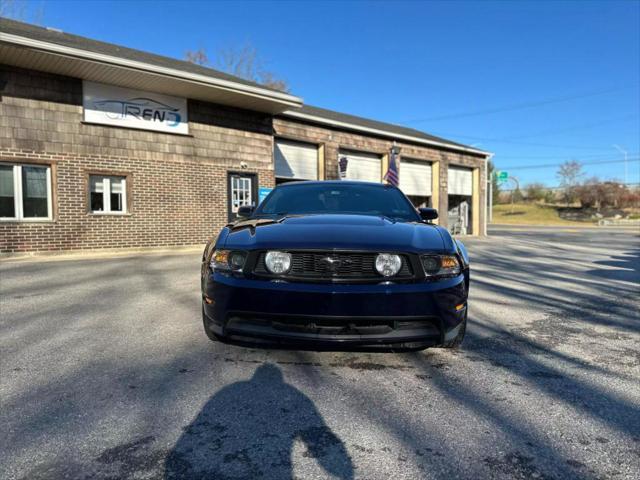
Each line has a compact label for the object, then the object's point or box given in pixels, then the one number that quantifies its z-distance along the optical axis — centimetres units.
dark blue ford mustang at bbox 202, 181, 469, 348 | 265
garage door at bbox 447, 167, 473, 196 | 2225
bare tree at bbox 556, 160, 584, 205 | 6412
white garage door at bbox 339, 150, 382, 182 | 1723
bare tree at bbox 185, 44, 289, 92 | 3262
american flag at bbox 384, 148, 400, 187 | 1647
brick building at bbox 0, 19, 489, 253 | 970
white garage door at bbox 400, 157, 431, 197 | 1969
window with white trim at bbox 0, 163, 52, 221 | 975
